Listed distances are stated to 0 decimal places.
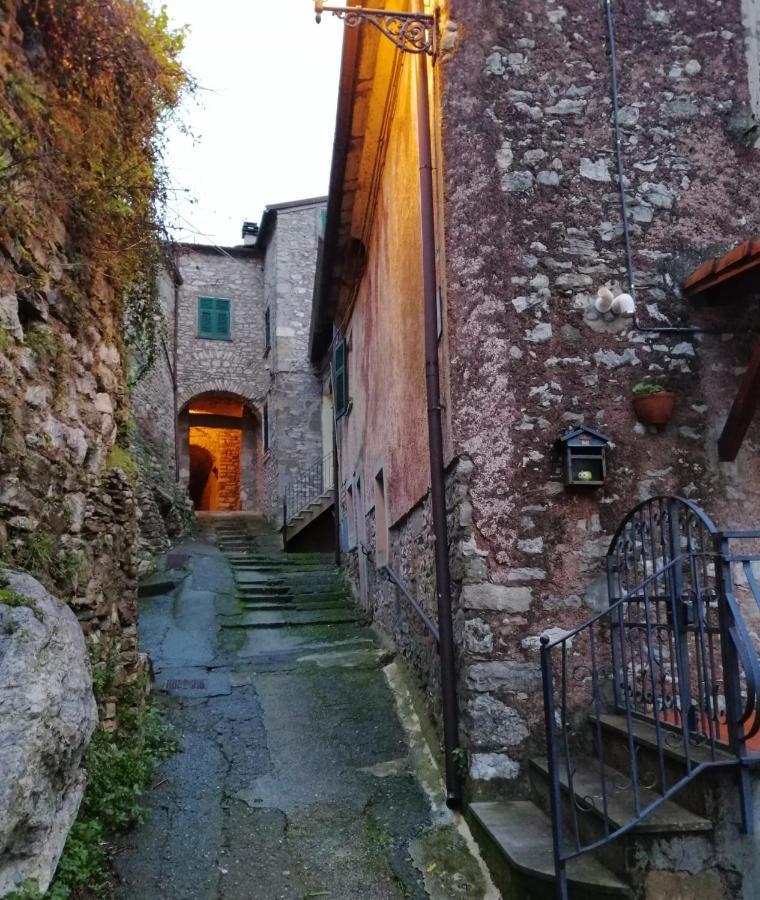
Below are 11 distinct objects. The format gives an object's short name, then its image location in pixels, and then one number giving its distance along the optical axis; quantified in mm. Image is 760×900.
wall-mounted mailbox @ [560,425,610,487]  4176
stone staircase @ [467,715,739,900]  2949
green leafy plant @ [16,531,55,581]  3299
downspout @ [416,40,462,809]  4270
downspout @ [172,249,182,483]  17125
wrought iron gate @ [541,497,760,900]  2914
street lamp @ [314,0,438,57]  4676
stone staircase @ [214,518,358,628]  8797
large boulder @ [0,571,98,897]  2525
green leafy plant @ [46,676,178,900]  3191
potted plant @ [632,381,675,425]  4230
